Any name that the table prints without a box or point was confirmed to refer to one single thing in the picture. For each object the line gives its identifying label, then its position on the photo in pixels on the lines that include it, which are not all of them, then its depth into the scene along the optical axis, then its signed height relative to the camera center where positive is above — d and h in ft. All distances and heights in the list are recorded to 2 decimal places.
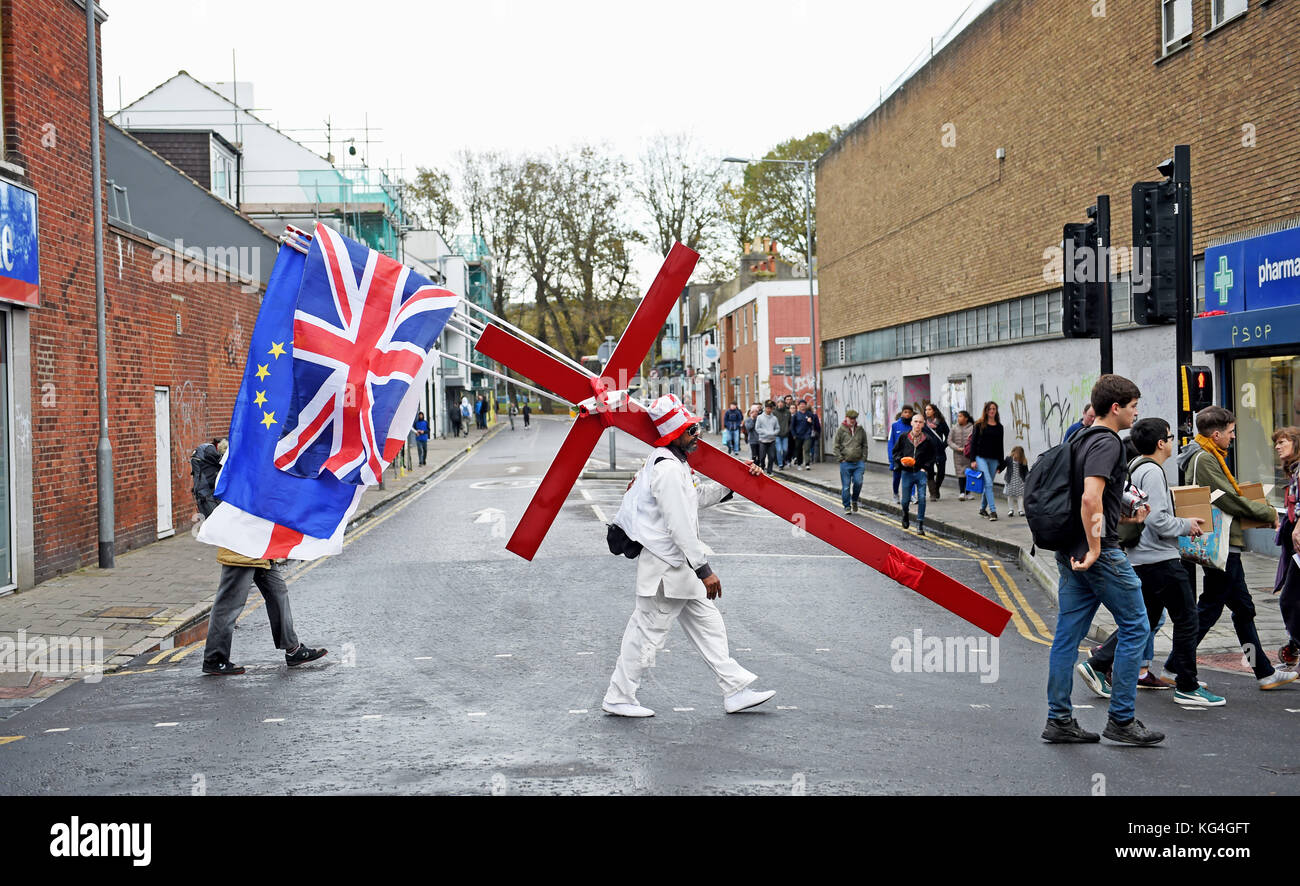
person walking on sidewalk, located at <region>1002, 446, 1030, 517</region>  56.80 -2.67
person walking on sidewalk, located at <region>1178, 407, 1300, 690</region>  23.81 -2.10
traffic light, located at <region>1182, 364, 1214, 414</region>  31.81 +0.93
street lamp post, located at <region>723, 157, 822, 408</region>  98.84 +8.87
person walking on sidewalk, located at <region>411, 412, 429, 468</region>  107.48 -0.35
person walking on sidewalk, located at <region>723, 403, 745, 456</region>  123.03 +0.14
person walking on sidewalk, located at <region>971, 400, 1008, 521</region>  58.13 -1.26
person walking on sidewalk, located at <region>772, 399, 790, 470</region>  95.86 -0.44
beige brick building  45.75 +13.41
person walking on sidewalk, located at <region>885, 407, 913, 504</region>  56.70 -0.04
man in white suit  20.94 -2.64
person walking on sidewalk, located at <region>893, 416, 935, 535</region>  52.90 -1.48
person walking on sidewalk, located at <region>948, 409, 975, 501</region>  64.23 -0.49
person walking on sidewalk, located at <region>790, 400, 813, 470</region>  94.38 -0.21
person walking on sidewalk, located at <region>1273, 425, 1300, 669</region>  23.91 -2.65
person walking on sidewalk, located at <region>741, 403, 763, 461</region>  96.21 -0.46
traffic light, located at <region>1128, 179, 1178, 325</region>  33.40 +5.24
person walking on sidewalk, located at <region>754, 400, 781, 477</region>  91.20 -0.25
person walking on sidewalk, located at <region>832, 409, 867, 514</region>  60.34 -1.31
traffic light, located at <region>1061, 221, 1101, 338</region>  36.22 +3.99
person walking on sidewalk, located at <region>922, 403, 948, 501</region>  63.77 -1.07
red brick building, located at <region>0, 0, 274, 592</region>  39.75 +3.57
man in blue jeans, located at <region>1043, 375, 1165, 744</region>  19.16 -2.75
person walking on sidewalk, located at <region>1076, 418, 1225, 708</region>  21.54 -2.59
